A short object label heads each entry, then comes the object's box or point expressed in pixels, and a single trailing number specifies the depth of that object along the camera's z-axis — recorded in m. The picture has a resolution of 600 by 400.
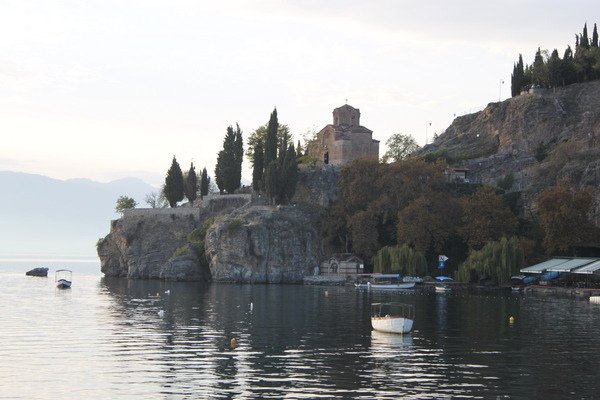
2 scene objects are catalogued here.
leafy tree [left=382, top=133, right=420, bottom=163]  181.88
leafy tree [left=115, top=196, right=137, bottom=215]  189.01
